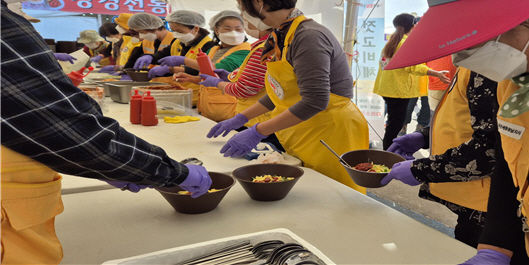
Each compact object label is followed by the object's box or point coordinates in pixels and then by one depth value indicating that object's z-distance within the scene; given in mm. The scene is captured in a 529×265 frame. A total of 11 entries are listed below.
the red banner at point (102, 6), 8750
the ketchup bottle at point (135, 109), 2496
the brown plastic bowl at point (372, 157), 1469
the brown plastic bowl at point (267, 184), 1205
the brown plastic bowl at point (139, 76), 3771
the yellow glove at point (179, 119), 2602
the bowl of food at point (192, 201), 1096
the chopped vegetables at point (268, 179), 1271
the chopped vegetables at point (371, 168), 1338
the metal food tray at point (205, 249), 731
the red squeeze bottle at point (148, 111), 2447
